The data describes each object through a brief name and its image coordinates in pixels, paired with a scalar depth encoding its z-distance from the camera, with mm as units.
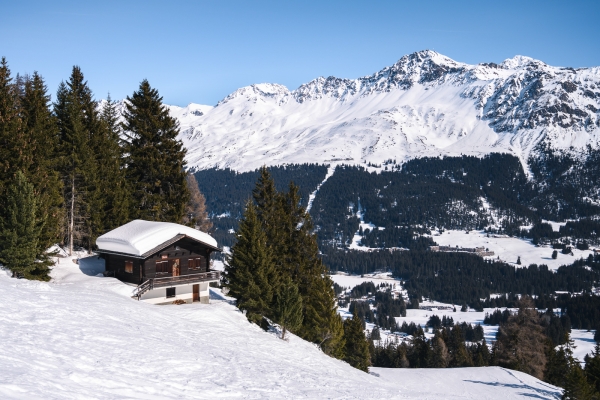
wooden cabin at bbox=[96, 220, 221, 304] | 40875
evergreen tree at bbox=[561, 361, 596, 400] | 42188
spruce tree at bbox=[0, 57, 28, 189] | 35812
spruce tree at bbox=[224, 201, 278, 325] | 39469
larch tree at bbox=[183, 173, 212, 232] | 60656
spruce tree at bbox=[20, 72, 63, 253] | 35700
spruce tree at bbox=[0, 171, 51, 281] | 32312
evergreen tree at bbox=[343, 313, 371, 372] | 57972
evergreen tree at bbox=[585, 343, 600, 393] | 53594
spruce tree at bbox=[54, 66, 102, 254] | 48094
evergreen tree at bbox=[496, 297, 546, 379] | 69875
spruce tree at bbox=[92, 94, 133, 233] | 49844
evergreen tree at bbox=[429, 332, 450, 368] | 110000
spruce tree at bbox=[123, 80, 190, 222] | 49094
